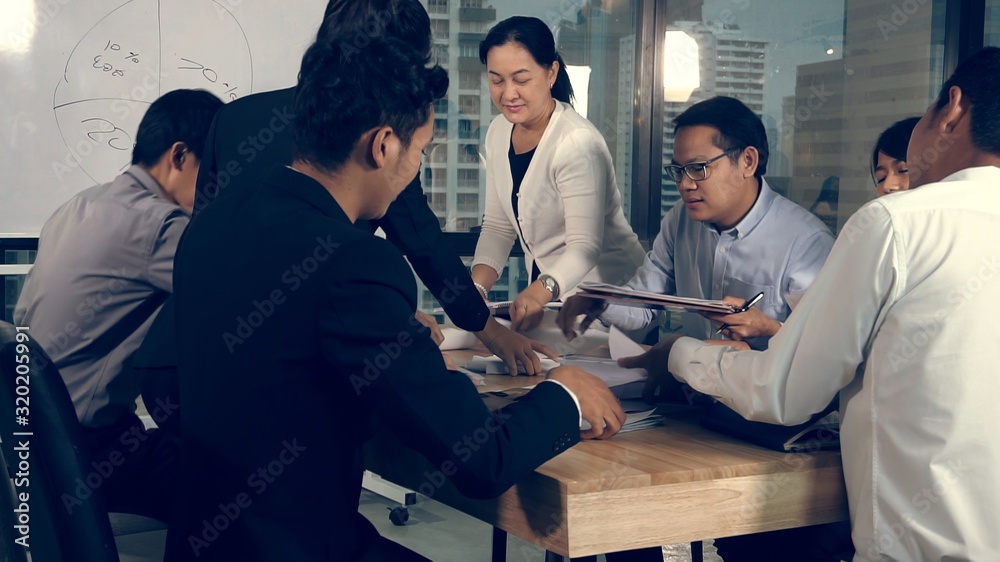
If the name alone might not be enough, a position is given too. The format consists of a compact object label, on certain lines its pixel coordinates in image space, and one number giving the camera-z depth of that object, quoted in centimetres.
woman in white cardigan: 281
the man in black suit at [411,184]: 163
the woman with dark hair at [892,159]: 251
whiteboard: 317
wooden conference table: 115
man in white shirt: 118
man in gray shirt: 192
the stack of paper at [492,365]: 194
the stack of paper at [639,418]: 146
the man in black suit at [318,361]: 101
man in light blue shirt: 221
